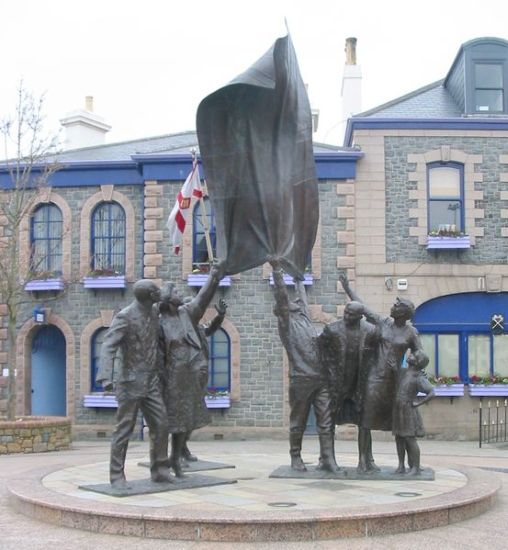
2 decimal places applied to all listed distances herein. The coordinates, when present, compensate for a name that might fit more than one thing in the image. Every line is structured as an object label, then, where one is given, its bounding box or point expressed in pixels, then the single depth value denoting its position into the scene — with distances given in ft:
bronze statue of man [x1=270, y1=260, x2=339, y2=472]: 36.29
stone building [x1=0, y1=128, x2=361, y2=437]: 71.67
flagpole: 63.66
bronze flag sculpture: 38.04
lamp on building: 73.61
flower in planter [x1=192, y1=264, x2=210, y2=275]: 72.64
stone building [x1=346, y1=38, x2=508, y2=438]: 72.13
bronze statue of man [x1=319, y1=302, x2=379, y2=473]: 36.52
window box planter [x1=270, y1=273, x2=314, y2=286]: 70.54
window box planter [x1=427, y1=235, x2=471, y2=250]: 71.46
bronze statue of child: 35.04
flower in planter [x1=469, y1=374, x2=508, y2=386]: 71.41
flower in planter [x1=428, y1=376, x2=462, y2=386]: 70.74
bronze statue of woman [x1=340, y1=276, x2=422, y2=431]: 36.06
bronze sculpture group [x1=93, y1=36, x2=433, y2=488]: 32.99
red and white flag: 63.67
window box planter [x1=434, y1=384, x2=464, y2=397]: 70.44
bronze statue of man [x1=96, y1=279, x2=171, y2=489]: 32.22
